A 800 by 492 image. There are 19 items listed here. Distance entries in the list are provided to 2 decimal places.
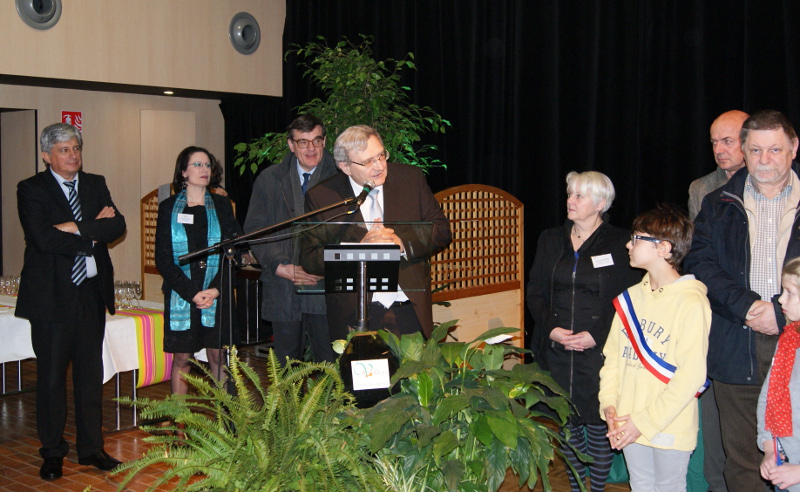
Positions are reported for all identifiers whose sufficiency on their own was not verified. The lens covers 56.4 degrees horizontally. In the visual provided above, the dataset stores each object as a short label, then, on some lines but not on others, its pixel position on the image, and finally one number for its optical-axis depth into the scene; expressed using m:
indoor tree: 4.80
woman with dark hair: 3.91
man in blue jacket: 2.60
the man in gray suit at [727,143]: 3.29
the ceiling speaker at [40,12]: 6.15
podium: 2.19
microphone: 2.39
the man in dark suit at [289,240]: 3.56
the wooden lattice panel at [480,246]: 4.82
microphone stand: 2.62
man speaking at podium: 2.52
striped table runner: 4.38
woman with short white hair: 2.97
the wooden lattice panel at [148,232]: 6.83
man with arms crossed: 3.62
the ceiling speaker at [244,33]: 7.70
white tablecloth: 4.22
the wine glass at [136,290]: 4.75
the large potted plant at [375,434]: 1.79
